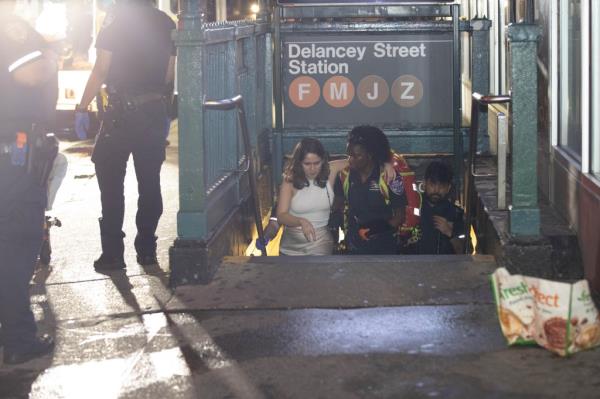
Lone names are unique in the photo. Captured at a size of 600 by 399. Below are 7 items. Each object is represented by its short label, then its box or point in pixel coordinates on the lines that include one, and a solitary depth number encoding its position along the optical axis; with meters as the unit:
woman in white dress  8.73
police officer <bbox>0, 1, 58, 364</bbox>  6.02
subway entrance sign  10.67
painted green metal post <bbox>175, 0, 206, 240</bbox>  7.17
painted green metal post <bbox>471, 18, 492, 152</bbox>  10.48
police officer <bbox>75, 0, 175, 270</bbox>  8.01
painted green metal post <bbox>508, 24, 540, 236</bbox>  7.05
